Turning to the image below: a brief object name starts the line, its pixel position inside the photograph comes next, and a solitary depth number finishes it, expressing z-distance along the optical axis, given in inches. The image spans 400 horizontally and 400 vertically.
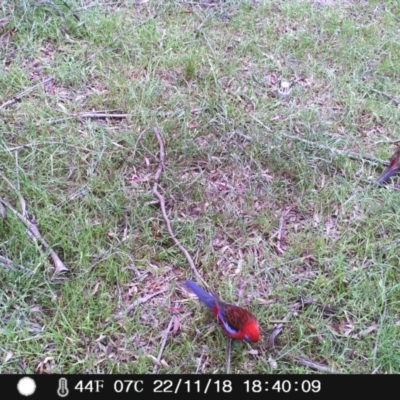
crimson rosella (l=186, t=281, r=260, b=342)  78.1
